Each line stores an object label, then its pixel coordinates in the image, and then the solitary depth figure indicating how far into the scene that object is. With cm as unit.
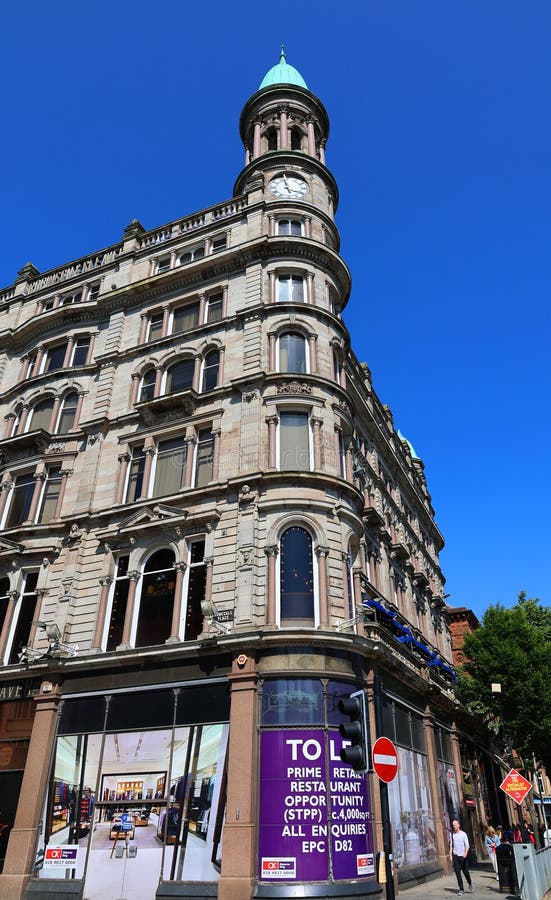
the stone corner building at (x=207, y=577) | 1806
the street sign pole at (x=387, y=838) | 1085
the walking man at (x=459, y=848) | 1970
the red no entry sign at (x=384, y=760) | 1152
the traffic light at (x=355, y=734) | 1089
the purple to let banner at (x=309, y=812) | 1673
